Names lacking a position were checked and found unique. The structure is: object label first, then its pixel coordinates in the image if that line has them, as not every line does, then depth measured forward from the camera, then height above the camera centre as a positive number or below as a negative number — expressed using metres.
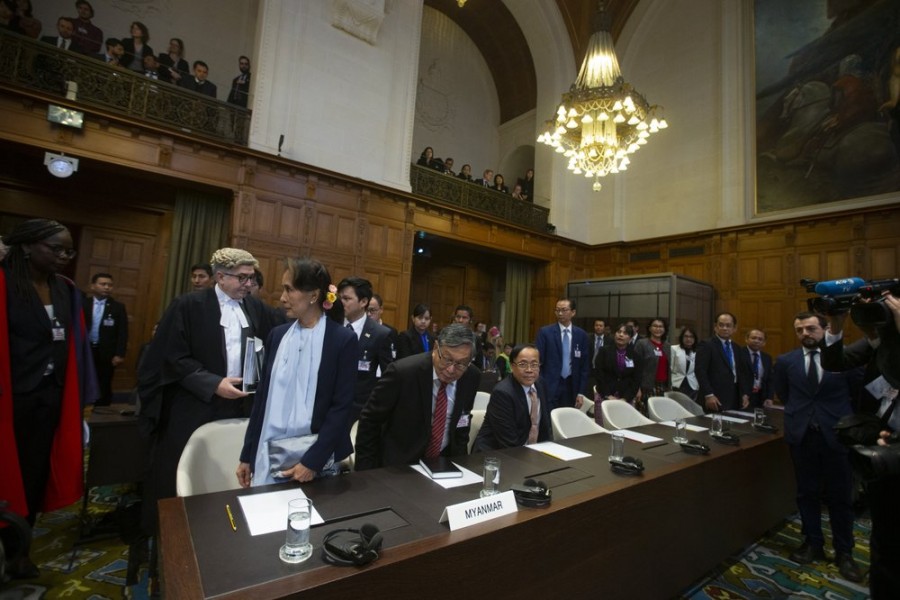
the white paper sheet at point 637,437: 2.57 -0.58
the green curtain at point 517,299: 10.82 +1.00
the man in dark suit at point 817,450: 2.62 -0.61
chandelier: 6.14 +3.44
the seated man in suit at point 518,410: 2.42 -0.43
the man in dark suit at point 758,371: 4.54 -0.22
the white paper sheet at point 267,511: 1.23 -0.59
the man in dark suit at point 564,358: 4.33 -0.19
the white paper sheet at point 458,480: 1.63 -0.59
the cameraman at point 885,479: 1.60 -0.48
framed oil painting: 7.57 +4.96
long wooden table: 1.03 -0.61
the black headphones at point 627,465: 1.89 -0.56
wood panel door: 6.77 +0.74
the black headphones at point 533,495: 1.48 -0.56
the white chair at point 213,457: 1.67 -0.58
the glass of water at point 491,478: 1.54 -0.53
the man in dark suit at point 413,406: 1.94 -0.36
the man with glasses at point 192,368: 2.04 -0.25
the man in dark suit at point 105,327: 4.50 -0.16
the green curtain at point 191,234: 6.61 +1.36
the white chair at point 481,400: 3.70 -0.58
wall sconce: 5.19 +1.83
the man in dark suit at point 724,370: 4.38 -0.22
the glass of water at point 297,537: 1.07 -0.55
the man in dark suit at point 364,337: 3.10 -0.07
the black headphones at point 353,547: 1.06 -0.57
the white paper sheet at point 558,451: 2.12 -0.59
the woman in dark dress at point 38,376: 1.92 -0.32
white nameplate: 1.28 -0.57
